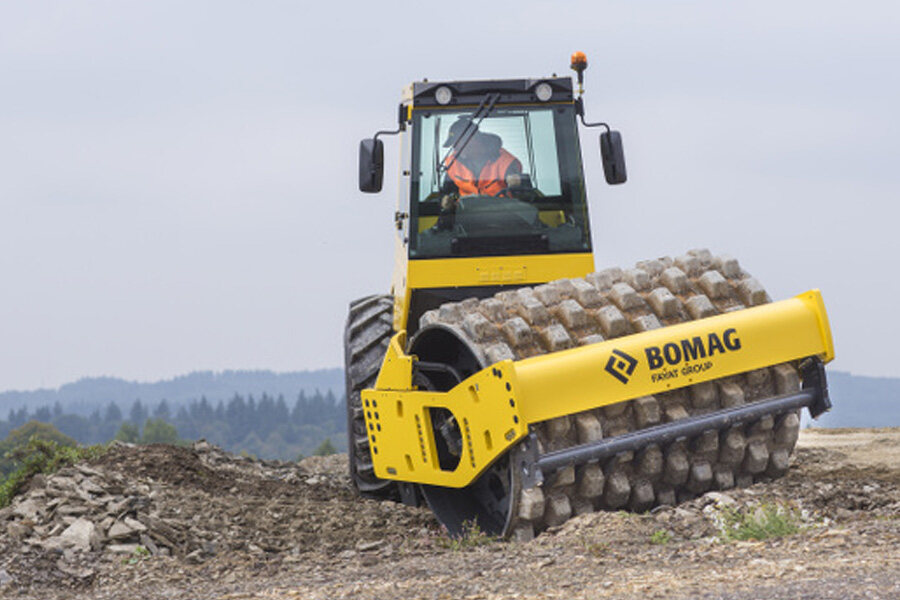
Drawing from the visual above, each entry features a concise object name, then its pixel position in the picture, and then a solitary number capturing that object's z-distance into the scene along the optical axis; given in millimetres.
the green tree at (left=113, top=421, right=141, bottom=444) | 92812
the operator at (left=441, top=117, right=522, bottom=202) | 19781
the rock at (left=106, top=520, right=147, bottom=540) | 18281
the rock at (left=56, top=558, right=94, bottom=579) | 17234
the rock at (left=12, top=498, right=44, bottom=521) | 19078
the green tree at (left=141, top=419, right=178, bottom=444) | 114300
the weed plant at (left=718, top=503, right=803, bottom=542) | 13953
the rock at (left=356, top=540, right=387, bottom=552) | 17516
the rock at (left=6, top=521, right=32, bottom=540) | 18406
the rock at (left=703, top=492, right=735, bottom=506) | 15572
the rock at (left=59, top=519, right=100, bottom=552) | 18031
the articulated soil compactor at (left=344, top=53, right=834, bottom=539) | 15492
